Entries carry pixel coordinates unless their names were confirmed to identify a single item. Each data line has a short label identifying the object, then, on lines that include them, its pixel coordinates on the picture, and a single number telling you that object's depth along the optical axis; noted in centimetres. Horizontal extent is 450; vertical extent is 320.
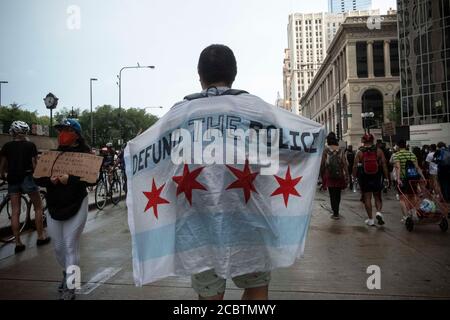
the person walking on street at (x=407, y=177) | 821
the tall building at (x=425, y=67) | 3856
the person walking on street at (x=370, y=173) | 857
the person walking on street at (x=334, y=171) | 953
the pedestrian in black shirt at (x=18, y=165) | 632
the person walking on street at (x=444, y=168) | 1239
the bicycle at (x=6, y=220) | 712
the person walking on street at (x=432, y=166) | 1258
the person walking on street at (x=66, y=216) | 412
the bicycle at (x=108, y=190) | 1175
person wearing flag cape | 228
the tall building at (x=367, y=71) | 6750
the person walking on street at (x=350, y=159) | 1796
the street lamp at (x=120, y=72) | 3859
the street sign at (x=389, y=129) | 1980
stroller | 789
